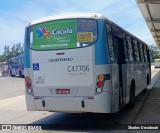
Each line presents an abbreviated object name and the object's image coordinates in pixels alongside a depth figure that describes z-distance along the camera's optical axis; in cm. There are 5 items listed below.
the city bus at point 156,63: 6625
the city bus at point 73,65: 809
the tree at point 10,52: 11075
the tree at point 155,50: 13435
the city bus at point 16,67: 4014
